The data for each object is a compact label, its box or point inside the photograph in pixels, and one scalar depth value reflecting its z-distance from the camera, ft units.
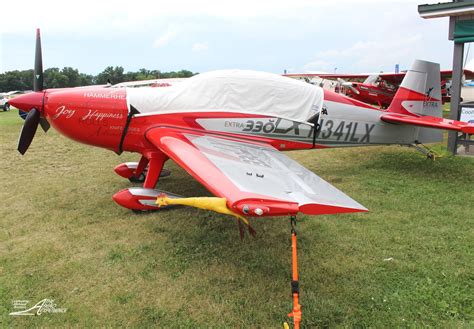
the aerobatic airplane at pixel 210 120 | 16.24
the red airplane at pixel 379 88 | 59.57
